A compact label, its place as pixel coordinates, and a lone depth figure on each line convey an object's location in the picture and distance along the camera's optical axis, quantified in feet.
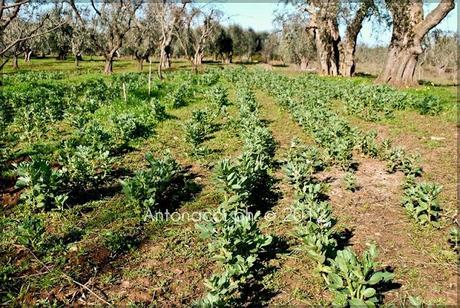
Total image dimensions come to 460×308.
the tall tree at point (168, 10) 101.75
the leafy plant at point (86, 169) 24.30
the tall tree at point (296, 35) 134.51
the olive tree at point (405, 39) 72.64
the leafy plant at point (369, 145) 30.96
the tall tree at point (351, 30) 99.82
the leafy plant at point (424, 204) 18.95
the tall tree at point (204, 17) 164.59
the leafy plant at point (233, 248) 13.52
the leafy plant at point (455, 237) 16.21
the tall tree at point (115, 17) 132.16
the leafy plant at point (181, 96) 57.26
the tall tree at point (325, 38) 117.84
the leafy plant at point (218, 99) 54.81
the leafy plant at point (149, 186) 21.20
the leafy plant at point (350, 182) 24.23
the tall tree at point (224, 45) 288.92
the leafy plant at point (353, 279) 12.39
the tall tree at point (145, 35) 168.66
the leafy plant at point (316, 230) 14.73
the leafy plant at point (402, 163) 26.00
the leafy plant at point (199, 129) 34.12
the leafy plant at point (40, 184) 21.49
